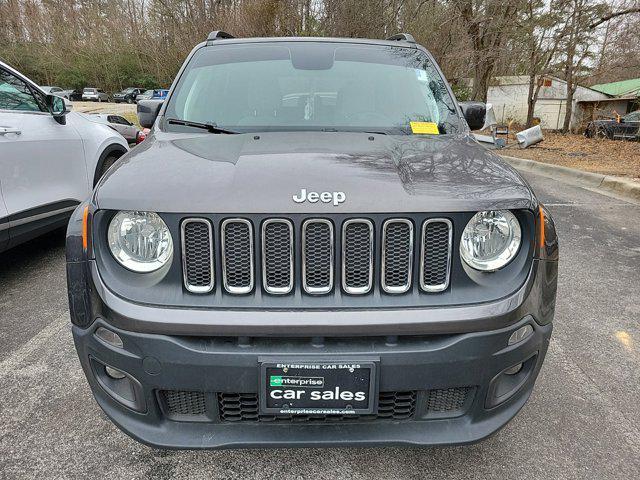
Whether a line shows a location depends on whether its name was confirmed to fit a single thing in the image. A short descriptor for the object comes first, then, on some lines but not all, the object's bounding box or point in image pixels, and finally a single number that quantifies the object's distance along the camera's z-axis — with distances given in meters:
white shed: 27.83
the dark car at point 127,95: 46.44
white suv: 3.64
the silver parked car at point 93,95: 45.72
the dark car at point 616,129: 18.50
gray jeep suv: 1.62
